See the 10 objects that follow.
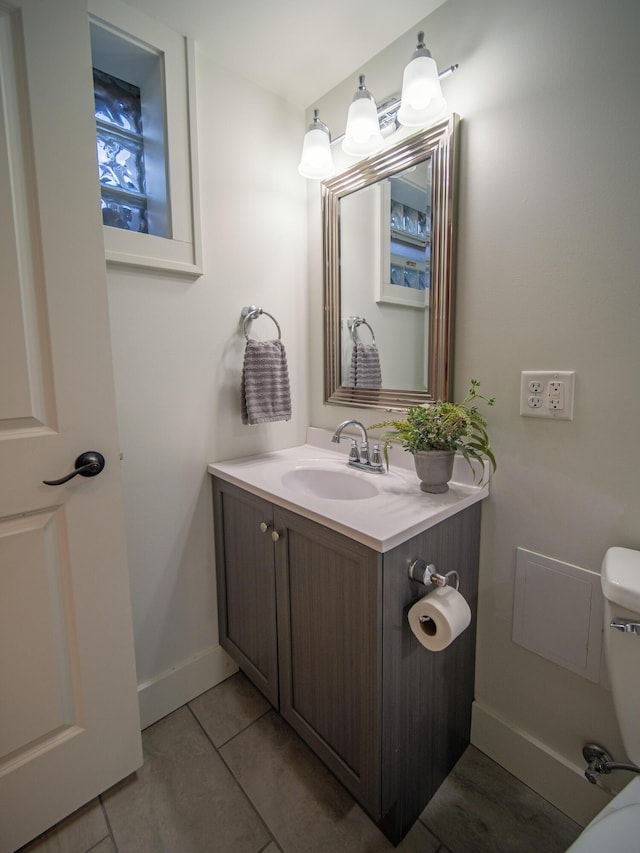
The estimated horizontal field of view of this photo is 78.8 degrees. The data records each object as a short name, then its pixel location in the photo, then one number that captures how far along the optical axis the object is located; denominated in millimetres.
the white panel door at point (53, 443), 851
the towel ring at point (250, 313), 1461
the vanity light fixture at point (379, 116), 1071
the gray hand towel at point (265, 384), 1419
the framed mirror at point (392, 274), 1188
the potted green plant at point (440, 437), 1075
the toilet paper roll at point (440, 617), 845
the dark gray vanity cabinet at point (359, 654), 905
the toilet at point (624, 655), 731
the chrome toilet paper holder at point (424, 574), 917
